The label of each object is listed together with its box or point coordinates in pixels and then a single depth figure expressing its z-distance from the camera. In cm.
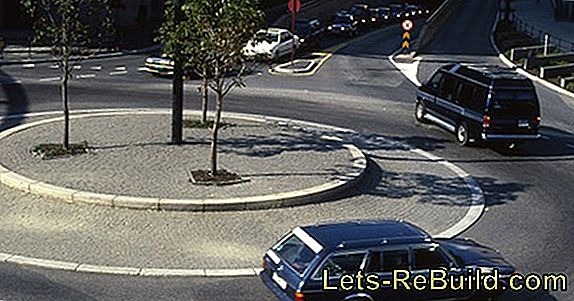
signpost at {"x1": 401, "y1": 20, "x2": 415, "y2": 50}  4608
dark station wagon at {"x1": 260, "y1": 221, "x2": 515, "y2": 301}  1316
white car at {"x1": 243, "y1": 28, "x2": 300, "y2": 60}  4197
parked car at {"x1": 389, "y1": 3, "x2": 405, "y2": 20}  6812
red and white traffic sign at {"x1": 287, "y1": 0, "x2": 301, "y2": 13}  4259
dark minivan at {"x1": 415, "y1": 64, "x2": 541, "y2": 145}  2533
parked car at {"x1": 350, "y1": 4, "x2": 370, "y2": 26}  6100
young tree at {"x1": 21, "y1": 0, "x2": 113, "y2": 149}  2159
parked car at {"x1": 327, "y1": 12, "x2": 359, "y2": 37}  5506
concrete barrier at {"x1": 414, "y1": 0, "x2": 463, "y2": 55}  5094
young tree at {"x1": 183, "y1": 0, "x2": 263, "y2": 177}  1942
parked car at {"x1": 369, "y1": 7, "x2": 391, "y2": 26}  6356
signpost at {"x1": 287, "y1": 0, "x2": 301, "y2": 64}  4188
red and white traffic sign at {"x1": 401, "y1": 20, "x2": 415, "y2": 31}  4599
